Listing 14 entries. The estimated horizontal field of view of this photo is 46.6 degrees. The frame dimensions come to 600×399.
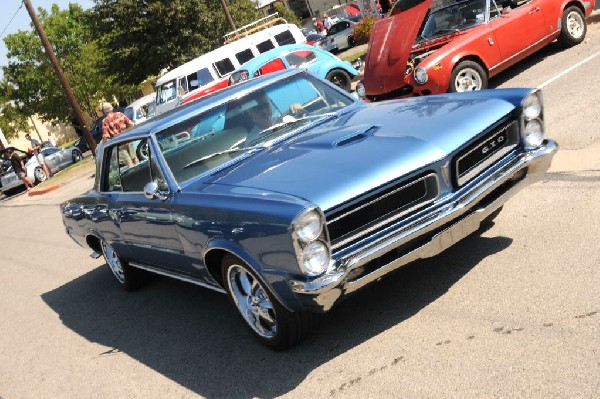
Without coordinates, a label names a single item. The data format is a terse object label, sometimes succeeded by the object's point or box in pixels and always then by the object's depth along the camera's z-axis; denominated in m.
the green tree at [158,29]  33.03
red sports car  9.78
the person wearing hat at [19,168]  24.27
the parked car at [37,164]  24.45
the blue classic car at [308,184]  3.91
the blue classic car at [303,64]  15.47
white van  19.62
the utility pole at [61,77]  22.33
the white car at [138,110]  25.57
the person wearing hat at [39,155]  25.55
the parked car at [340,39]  33.78
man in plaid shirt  12.87
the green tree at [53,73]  50.53
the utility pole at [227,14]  27.05
